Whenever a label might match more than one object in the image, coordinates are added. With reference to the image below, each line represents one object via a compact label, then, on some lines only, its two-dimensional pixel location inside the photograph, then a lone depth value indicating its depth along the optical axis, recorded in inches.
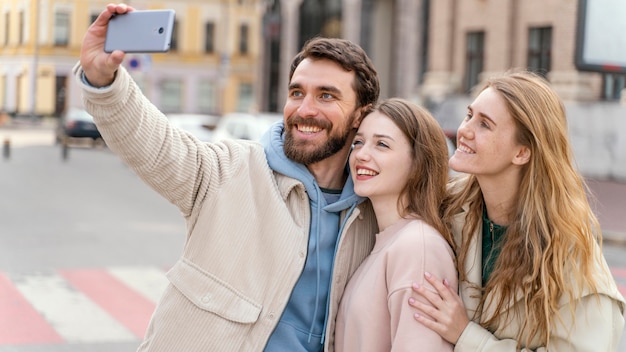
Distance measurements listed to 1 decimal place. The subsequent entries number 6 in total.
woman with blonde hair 102.9
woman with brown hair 105.3
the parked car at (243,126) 740.6
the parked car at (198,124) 1019.7
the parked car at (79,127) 1256.8
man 109.2
